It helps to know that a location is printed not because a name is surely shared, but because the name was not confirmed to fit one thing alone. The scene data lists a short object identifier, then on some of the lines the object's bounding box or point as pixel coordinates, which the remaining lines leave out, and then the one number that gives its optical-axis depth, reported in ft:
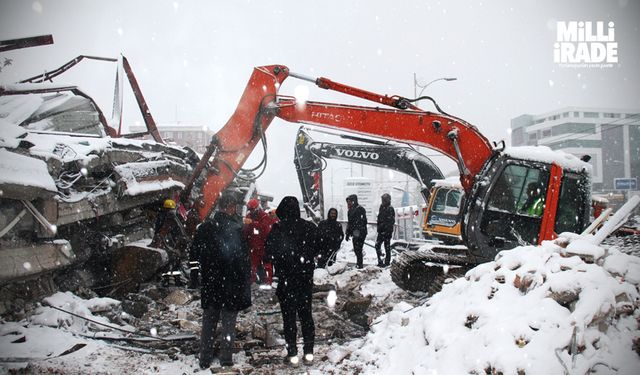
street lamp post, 62.69
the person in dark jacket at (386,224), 33.88
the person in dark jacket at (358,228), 33.17
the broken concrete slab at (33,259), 15.48
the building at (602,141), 189.67
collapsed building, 16.20
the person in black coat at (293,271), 15.14
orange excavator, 20.30
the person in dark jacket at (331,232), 30.71
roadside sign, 92.63
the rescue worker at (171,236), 22.93
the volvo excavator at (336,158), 33.73
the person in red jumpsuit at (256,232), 26.94
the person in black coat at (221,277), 14.60
